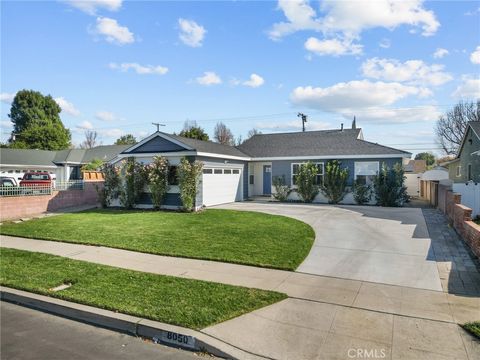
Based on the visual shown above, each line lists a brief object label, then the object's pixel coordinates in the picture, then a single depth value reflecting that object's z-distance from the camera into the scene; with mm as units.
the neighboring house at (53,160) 34344
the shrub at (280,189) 21531
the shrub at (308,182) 20547
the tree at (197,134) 31875
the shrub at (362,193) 19312
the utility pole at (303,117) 40500
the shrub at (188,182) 16625
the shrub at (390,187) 18266
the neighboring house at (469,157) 19750
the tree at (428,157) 74375
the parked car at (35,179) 22281
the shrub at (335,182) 19766
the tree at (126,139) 56688
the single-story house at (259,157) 18142
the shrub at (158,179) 17609
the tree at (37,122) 47362
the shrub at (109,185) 18923
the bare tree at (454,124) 43125
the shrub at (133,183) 18328
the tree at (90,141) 80750
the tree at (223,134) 59125
